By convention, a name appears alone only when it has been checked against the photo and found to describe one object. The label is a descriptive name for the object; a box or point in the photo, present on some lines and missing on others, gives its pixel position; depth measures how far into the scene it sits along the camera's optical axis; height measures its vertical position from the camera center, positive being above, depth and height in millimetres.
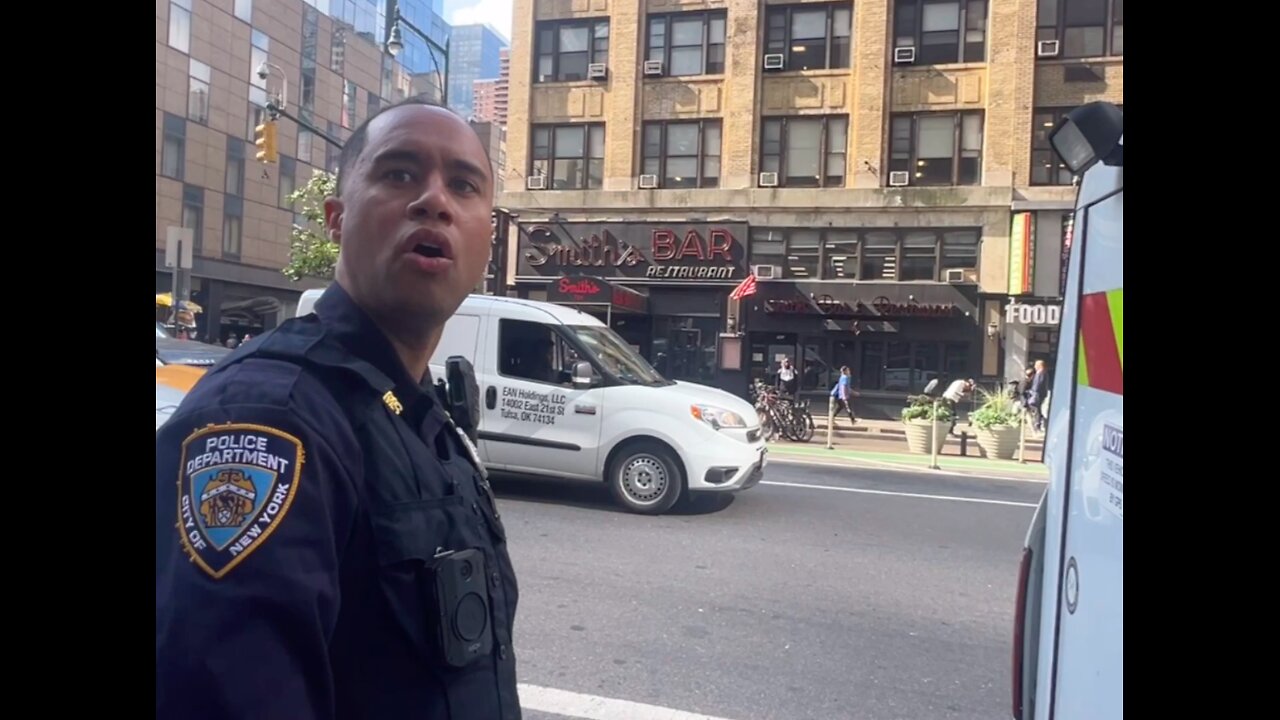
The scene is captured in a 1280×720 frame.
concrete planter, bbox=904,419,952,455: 15531 -1129
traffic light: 13562 +3262
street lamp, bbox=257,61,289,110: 28366 +8873
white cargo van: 8078 -507
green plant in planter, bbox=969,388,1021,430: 14781 -673
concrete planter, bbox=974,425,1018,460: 14617 -1109
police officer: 1074 -215
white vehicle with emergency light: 1707 -201
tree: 17078 +2227
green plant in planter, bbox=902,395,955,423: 15056 -681
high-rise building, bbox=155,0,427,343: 28234 +7965
